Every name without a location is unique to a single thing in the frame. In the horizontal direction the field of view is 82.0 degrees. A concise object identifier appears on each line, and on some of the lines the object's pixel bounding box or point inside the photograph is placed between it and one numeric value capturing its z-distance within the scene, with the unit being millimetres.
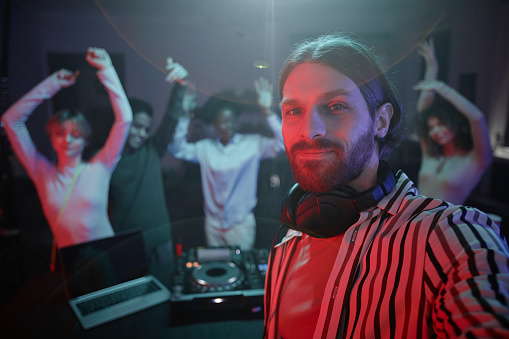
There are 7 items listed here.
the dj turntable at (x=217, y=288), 1281
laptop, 1339
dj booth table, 1188
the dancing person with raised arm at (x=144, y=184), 2541
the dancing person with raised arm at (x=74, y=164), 2387
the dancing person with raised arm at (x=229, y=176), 2846
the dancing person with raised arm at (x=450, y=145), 2498
